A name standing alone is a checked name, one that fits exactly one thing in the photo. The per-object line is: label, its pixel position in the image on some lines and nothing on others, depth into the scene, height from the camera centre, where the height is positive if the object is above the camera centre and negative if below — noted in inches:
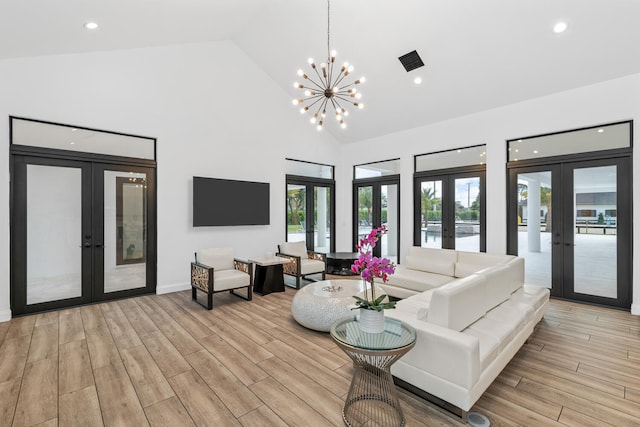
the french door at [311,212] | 289.4 +0.6
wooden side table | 210.4 -45.0
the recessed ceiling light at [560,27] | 152.3 +94.1
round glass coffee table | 79.2 -43.0
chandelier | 202.8 +103.2
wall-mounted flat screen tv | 223.3 +8.4
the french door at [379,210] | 293.9 +2.4
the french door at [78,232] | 165.2 -11.4
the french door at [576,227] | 177.5 -9.7
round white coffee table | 140.3 -44.1
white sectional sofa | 81.3 -39.8
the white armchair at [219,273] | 179.2 -39.1
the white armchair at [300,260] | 226.5 -38.1
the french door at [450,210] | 235.8 +1.7
